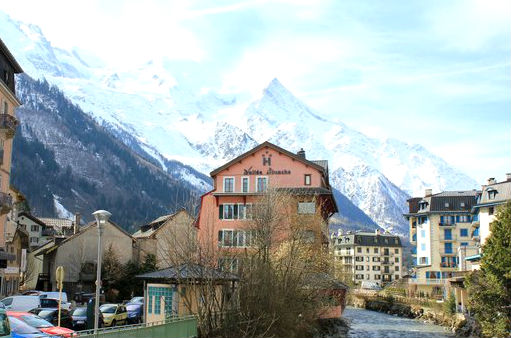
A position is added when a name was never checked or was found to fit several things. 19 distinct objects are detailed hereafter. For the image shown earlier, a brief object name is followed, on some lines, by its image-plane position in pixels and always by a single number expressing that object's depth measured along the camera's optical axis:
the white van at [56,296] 54.08
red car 31.14
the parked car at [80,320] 43.09
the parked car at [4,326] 21.58
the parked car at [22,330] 26.70
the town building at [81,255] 84.44
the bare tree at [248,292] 35.94
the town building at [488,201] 77.88
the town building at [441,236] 109.00
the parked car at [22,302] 48.44
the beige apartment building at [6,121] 55.38
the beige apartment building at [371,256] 190.38
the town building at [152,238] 95.22
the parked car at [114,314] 45.25
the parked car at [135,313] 49.48
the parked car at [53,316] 41.76
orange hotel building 68.57
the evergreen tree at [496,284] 48.03
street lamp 28.39
